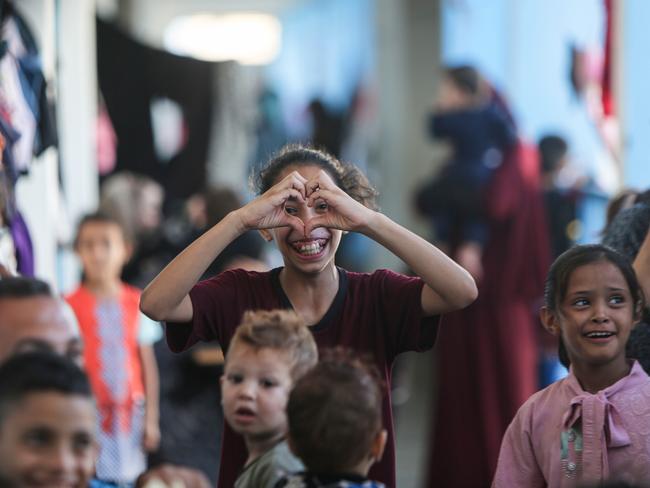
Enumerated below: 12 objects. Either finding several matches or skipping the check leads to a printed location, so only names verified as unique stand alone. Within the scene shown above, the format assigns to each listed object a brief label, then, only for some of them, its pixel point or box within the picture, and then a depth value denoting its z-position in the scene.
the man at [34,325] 5.85
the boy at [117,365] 11.45
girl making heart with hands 6.69
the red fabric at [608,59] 12.80
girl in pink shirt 6.74
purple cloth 8.32
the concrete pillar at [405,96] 25.91
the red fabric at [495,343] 14.86
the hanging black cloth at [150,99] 14.94
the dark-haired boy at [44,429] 4.89
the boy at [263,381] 6.11
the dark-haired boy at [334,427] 5.45
